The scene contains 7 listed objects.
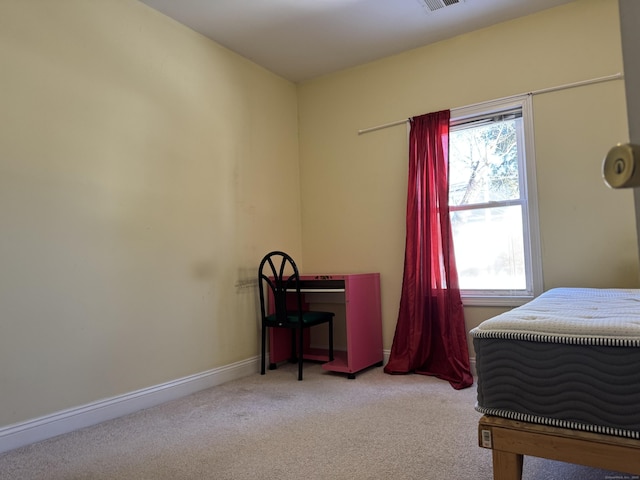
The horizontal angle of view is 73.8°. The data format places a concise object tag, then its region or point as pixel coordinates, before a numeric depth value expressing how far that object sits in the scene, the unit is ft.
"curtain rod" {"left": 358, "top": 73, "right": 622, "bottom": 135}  9.14
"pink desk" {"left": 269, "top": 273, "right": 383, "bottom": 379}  10.50
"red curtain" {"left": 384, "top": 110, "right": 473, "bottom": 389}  10.44
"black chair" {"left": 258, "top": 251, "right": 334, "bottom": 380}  10.29
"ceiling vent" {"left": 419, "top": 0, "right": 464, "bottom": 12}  9.50
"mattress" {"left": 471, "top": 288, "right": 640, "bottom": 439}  3.90
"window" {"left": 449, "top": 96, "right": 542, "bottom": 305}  10.05
